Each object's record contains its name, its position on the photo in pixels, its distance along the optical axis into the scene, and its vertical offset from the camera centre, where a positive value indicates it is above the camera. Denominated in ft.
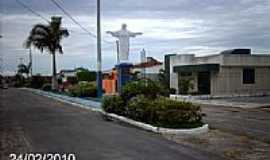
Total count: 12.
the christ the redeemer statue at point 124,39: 46.07 +7.72
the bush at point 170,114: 30.44 -3.82
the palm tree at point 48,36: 97.57 +17.36
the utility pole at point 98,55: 54.02 +5.65
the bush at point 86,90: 67.15 -2.07
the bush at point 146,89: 36.58 -1.00
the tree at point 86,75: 113.68 +3.12
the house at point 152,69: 92.62 +5.07
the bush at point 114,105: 38.97 -3.57
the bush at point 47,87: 119.02 -2.33
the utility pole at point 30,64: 184.46 +13.42
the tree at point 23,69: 203.43 +10.42
